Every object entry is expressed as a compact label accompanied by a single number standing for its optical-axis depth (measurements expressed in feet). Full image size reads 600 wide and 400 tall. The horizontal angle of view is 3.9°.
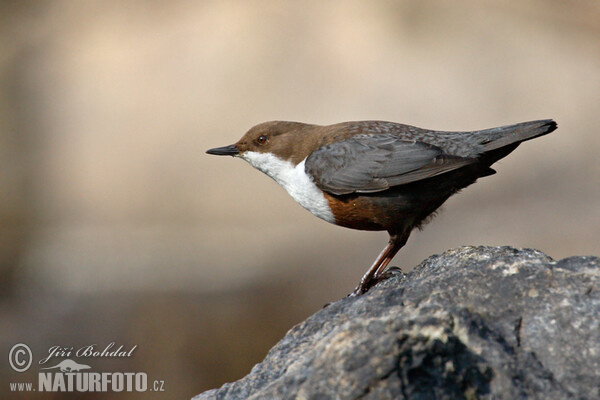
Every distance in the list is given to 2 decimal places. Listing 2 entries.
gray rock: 13.15
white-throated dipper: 14.27
